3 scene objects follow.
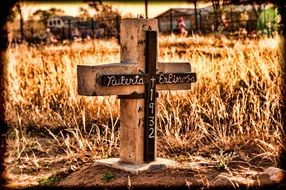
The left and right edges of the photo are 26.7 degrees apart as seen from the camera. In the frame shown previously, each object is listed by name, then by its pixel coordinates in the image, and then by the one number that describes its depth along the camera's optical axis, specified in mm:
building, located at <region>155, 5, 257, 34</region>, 31975
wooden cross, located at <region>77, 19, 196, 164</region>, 4078
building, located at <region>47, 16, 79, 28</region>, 49169
